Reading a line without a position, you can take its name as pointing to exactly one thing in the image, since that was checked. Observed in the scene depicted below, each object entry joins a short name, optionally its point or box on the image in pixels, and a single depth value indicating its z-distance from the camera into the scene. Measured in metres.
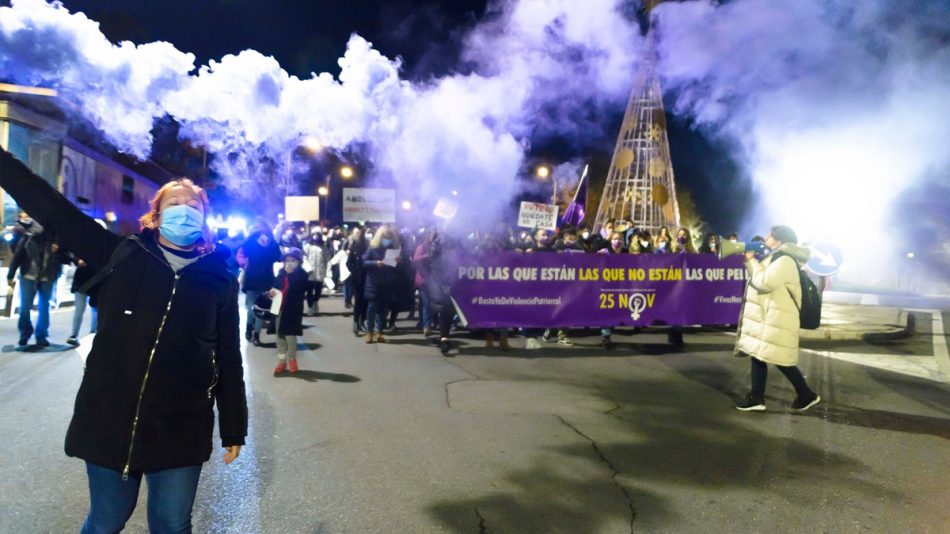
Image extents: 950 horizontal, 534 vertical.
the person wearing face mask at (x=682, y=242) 11.84
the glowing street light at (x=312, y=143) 15.35
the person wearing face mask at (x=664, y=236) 12.12
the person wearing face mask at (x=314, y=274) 12.06
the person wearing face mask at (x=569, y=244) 10.69
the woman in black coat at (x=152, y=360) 1.99
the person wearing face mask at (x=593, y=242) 10.90
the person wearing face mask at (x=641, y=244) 10.93
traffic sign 10.05
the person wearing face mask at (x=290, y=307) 6.73
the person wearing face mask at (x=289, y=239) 9.46
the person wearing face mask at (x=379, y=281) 8.85
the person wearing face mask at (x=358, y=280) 9.80
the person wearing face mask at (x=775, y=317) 5.55
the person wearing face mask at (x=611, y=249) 9.26
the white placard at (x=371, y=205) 11.88
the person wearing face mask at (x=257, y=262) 8.38
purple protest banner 8.73
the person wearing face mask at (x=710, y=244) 11.53
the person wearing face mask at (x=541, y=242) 10.58
